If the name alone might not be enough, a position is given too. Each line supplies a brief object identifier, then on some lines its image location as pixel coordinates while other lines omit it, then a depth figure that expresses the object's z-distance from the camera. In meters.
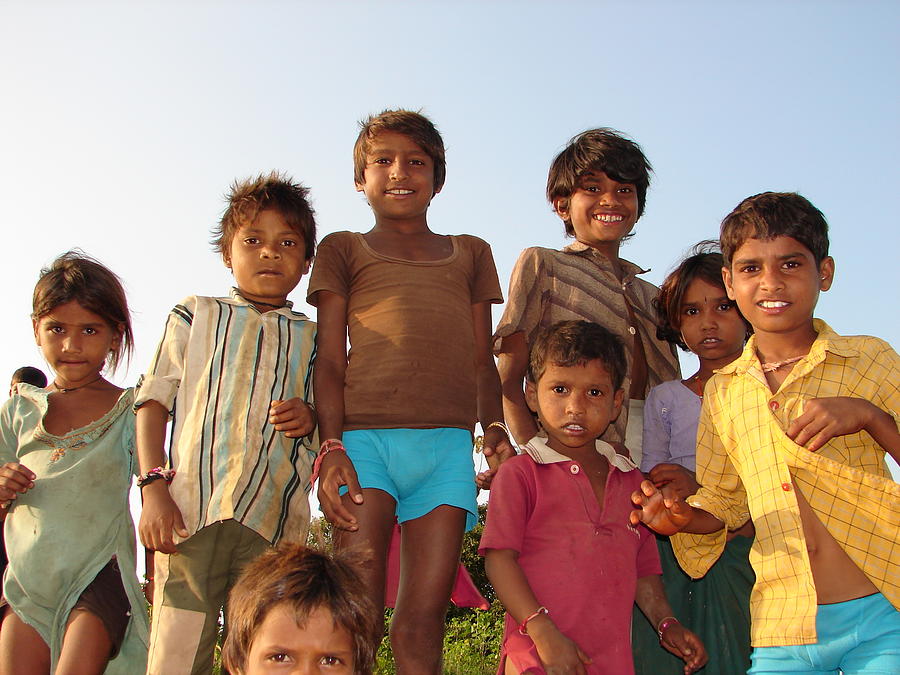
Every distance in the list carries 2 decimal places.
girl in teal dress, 3.58
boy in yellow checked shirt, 2.74
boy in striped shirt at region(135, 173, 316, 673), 3.23
